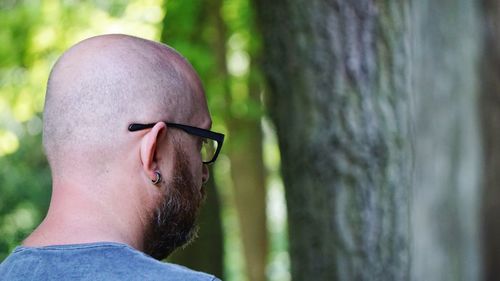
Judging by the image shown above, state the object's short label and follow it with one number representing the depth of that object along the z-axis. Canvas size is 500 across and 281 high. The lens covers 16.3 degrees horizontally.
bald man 3.74
